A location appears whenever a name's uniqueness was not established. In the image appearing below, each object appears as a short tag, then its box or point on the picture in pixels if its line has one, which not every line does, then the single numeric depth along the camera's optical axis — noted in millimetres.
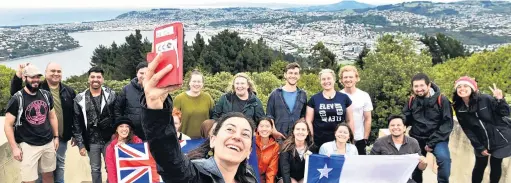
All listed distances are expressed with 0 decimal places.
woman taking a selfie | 1580
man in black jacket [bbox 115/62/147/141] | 5215
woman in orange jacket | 5255
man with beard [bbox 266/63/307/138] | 5676
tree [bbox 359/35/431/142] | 32031
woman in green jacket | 5621
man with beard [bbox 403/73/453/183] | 5406
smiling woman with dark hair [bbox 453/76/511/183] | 5281
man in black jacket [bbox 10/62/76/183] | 5285
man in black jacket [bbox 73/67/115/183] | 5293
